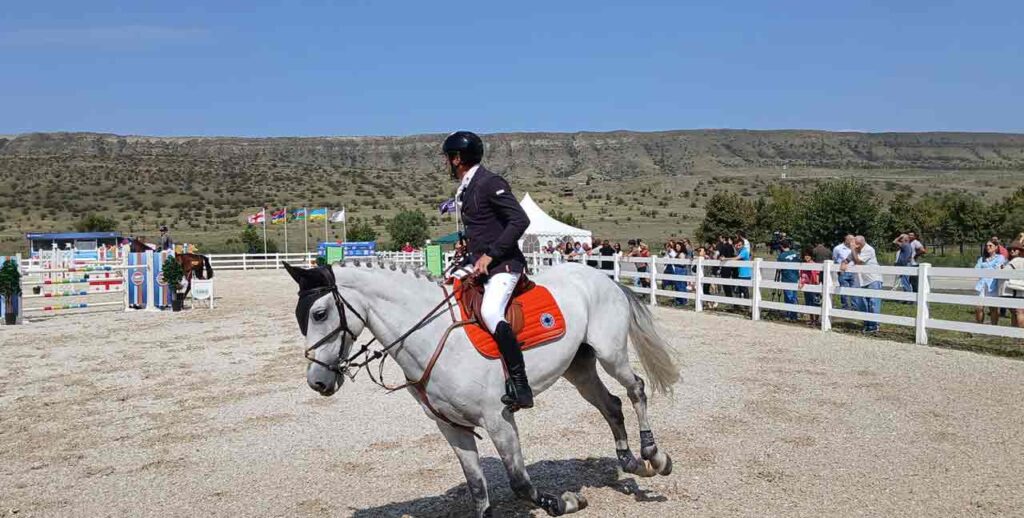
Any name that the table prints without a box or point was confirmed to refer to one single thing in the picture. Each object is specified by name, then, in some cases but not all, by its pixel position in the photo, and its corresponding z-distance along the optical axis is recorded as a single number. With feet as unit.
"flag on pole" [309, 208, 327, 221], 150.59
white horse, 15.15
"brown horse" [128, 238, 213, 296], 72.34
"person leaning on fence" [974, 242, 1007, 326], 44.70
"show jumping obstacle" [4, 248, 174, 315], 65.15
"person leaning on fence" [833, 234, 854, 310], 49.78
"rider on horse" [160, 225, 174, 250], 80.83
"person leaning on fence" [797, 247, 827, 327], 52.29
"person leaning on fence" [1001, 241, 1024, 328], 41.29
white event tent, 117.29
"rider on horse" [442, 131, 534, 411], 15.44
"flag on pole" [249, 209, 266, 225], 149.07
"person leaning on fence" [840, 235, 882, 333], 47.65
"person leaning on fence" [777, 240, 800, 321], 55.31
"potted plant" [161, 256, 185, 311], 65.82
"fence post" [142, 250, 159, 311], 66.67
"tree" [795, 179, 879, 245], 149.48
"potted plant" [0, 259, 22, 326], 56.18
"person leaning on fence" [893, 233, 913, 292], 55.83
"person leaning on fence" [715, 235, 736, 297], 64.44
